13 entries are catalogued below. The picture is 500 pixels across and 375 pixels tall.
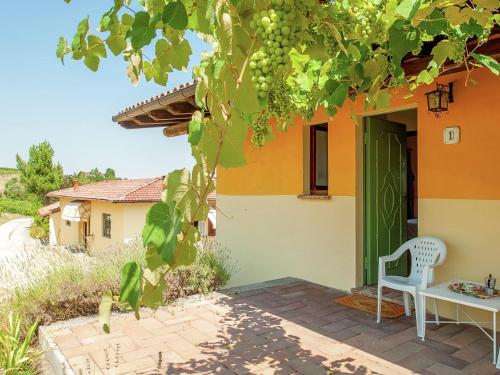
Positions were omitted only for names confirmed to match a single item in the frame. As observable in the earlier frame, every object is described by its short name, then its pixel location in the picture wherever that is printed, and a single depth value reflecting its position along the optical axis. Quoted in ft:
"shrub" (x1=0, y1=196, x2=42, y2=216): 148.97
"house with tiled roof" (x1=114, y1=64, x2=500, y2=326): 14.47
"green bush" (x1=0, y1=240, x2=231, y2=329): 15.23
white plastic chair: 13.56
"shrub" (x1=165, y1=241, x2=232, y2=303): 18.10
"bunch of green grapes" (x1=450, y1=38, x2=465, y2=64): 7.42
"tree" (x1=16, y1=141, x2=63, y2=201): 101.65
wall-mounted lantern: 15.01
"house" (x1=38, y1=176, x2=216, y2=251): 62.95
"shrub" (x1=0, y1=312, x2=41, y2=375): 11.50
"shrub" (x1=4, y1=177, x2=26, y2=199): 169.02
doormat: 15.71
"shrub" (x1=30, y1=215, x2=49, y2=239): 97.66
